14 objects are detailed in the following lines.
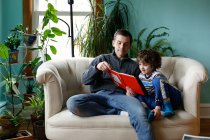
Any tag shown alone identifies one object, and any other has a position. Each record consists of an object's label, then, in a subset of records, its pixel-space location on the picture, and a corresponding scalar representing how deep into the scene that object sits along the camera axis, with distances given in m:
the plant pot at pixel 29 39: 2.99
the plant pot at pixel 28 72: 3.34
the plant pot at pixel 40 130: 2.75
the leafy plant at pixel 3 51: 2.63
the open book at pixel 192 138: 1.61
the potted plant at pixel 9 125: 2.48
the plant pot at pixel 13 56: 2.92
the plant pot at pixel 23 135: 2.52
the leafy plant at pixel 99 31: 3.20
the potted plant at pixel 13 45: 2.90
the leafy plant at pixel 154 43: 3.28
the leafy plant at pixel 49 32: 2.96
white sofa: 2.15
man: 2.11
